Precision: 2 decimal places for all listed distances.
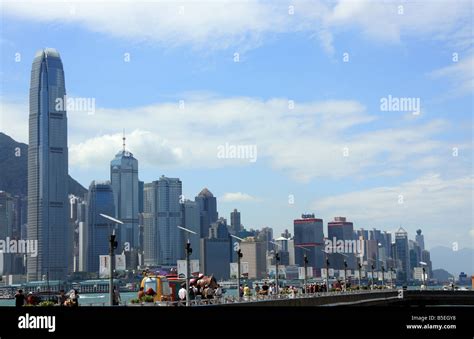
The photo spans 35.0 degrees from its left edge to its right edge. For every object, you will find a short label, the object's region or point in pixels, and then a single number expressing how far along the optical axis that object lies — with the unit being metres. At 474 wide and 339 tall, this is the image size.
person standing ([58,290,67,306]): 39.28
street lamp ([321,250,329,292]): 81.03
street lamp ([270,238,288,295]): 65.27
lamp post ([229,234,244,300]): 53.08
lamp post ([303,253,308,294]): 75.50
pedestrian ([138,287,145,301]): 44.66
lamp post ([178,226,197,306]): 40.22
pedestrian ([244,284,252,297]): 54.80
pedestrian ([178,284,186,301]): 45.12
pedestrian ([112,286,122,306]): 39.35
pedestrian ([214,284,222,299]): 51.96
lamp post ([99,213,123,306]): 37.59
